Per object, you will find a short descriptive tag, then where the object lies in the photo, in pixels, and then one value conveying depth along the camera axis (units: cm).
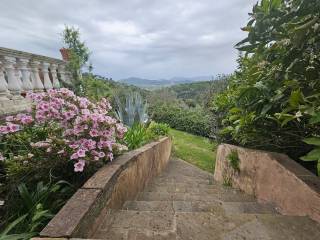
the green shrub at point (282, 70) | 148
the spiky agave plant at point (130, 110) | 535
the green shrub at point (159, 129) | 605
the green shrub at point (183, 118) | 1231
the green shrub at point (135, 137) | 356
